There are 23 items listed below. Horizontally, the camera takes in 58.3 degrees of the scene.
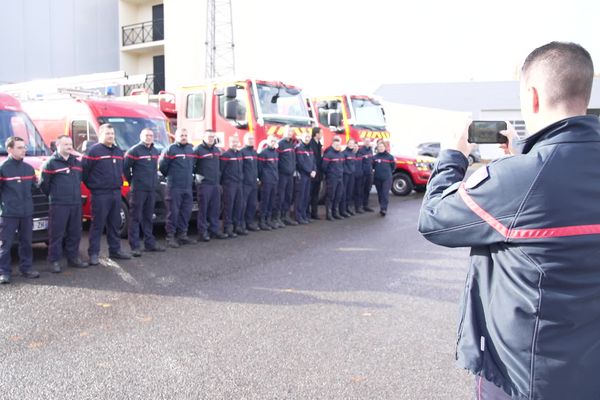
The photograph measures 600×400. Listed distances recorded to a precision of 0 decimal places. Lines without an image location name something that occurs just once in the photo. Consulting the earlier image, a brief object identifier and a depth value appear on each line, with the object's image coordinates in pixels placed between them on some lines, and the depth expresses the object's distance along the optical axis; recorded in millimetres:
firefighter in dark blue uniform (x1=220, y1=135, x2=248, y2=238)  9844
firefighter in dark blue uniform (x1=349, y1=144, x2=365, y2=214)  12984
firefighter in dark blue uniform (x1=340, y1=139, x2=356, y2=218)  12711
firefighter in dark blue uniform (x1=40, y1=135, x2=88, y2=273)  7117
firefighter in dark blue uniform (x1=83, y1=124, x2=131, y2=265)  7668
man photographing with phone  1594
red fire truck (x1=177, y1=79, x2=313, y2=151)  11227
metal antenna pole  30031
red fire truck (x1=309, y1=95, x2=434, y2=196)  14641
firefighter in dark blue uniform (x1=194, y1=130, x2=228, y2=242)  9375
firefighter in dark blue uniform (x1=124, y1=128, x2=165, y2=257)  8305
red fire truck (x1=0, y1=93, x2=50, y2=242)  8031
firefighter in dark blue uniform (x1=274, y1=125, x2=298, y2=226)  11047
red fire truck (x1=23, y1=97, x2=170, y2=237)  9945
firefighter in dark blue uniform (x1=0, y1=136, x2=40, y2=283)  6574
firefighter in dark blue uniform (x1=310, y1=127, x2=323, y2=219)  12227
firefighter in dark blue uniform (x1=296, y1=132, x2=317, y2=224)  11469
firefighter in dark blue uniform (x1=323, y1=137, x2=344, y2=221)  12273
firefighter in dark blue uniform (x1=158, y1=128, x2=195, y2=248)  8852
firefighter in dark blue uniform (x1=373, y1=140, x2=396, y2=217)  12992
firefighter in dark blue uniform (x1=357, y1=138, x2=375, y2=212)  13161
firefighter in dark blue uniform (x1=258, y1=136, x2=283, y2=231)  10648
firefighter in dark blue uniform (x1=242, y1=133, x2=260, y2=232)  10203
